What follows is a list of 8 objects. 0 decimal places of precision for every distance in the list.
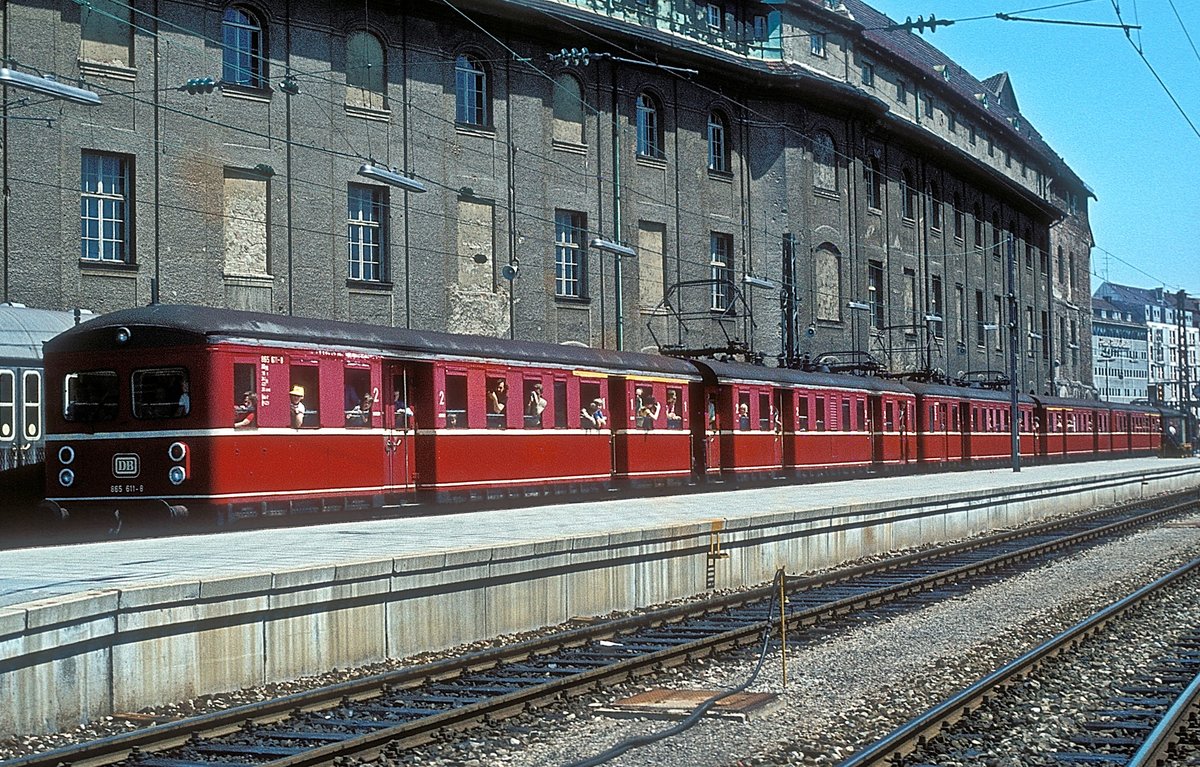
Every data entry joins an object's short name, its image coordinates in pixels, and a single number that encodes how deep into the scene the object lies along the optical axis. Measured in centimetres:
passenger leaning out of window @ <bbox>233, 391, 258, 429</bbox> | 1905
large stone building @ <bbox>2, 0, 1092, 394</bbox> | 2975
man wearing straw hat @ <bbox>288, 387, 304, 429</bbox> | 1995
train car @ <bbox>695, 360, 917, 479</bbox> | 3325
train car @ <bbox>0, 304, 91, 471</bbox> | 2191
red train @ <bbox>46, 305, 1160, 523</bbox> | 1897
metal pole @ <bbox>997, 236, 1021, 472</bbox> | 4466
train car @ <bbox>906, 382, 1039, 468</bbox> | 4656
